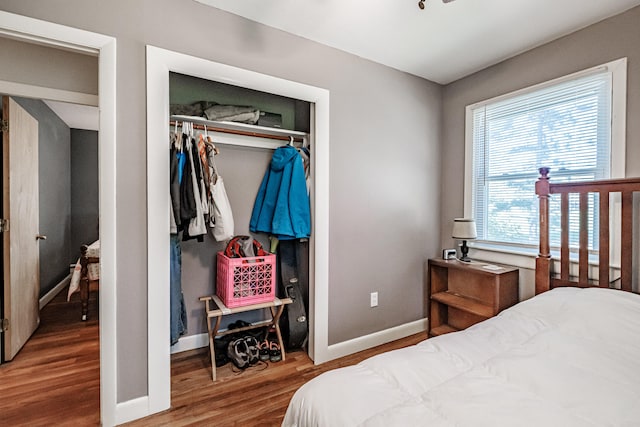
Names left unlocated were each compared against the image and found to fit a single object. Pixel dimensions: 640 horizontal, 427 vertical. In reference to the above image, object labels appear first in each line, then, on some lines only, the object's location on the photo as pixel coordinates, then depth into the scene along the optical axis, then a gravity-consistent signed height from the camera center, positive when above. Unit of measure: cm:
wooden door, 228 -13
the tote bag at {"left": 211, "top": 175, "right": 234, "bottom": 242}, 218 -2
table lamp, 250 -16
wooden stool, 212 -75
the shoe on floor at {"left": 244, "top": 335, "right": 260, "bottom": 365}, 229 -104
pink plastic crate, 221 -52
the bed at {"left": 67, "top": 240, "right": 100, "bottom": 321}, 312 -67
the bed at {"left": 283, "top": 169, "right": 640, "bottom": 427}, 85 -55
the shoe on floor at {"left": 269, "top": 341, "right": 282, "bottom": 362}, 235 -111
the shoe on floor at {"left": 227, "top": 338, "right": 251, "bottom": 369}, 222 -105
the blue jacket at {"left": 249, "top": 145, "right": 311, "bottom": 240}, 235 +8
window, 195 +47
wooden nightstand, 226 -66
